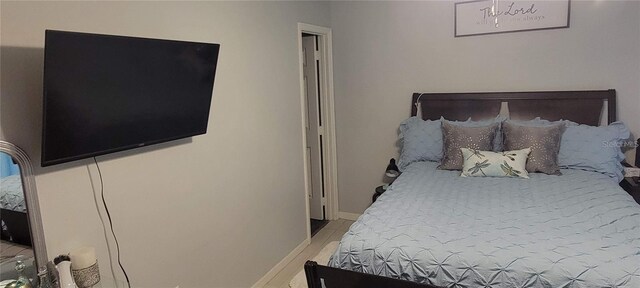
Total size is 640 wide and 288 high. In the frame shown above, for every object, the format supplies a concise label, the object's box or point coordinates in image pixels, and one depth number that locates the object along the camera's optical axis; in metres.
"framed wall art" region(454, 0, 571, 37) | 3.23
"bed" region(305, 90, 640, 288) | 1.69
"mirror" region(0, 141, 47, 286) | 1.53
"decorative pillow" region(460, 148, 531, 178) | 2.93
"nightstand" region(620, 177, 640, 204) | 2.86
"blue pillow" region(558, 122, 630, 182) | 2.94
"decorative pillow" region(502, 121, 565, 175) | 2.96
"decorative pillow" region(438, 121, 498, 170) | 3.16
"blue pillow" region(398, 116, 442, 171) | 3.44
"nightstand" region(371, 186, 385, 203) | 3.85
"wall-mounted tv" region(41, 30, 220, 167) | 1.49
